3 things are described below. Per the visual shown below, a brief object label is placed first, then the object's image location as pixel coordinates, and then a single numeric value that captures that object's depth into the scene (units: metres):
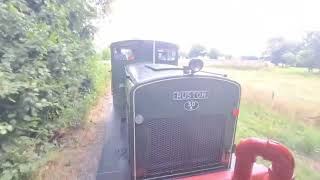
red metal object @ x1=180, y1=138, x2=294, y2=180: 1.26
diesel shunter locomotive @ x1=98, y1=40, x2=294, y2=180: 1.58
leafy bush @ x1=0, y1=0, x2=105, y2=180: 1.36
